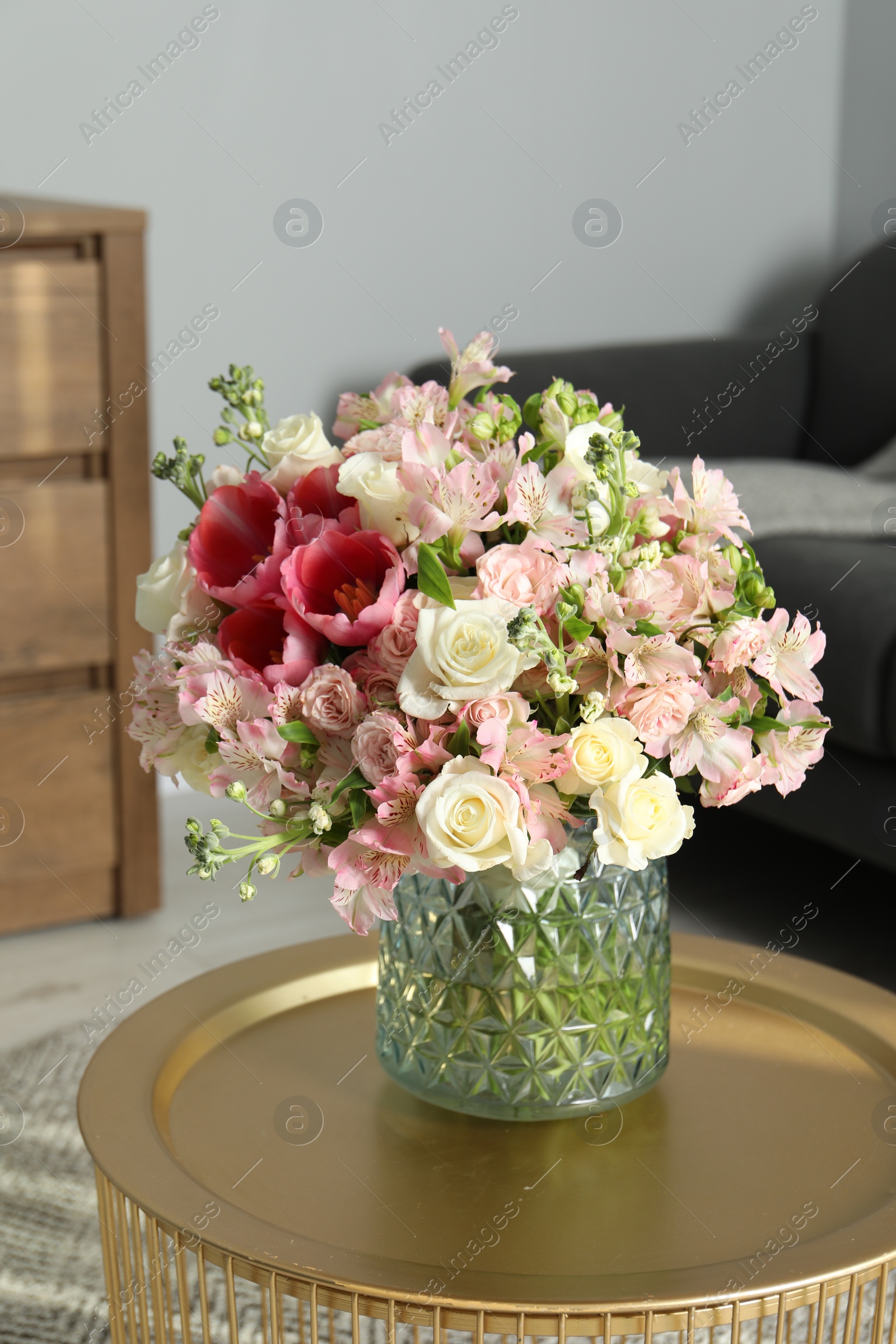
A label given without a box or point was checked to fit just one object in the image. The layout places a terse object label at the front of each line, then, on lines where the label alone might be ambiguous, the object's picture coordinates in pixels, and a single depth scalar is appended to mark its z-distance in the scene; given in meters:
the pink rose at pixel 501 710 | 1.33
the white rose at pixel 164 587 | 1.43
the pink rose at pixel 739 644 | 1.37
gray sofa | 2.18
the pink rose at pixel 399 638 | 1.35
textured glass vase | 1.42
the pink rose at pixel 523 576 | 1.35
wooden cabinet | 2.29
